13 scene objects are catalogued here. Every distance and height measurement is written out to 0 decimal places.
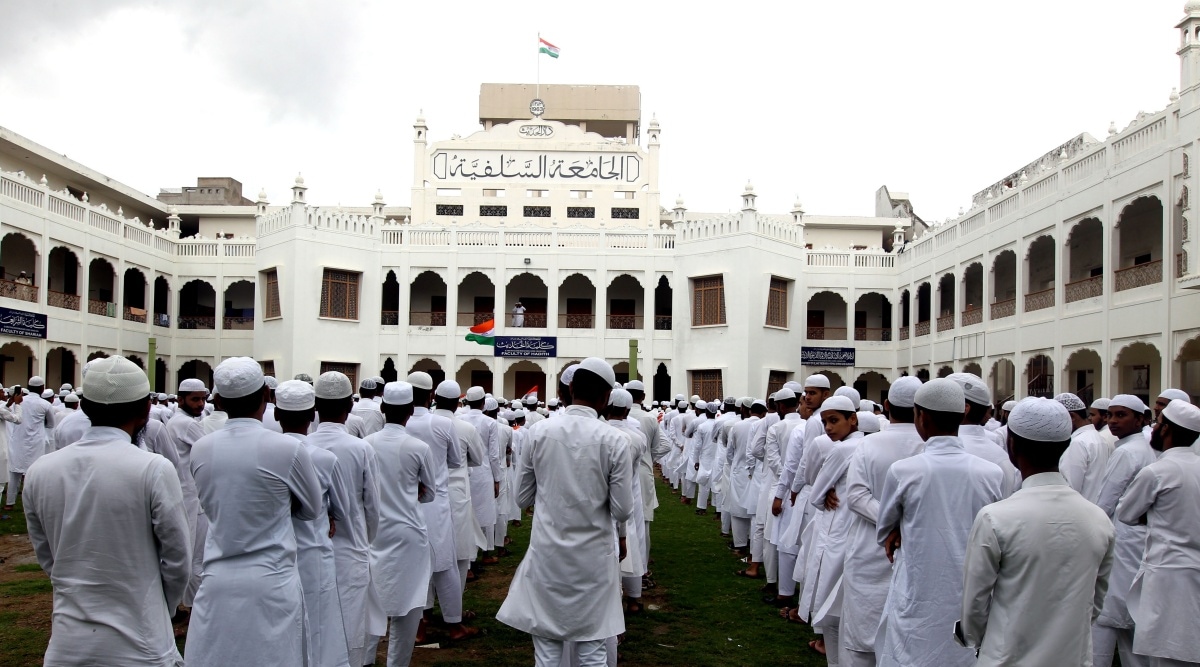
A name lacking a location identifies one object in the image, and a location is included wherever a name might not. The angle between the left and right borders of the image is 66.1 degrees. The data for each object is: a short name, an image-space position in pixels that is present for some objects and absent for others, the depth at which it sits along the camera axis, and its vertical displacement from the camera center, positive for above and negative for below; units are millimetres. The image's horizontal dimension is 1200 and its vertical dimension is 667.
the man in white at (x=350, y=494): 4484 -798
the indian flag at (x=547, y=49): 36738 +11452
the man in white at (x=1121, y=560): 4914 -1198
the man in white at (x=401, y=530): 5270 -1156
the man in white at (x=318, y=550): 4023 -956
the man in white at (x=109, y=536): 3070 -691
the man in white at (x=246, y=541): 3414 -786
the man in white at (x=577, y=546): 4109 -946
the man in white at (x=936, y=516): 3641 -698
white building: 21375 +1666
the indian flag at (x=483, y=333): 26828 +54
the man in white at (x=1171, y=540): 4250 -924
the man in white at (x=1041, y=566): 2867 -707
